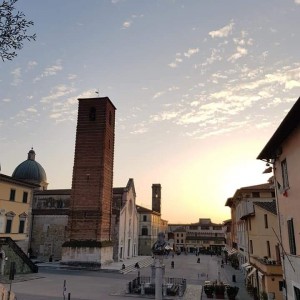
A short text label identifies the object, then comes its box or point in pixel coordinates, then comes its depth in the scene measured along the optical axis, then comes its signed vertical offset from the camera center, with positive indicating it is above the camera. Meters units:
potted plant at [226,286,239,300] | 23.50 -3.74
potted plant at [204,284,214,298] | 24.98 -3.91
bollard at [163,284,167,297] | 25.11 -3.97
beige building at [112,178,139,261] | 51.22 +2.62
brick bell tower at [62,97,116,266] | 42.44 +6.70
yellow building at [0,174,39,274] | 33.03 +1.78
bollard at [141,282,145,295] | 25.60 -3.94
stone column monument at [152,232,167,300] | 17.88 -1.01
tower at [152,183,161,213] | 82.88 +10.60
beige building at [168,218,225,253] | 101.00 +0.73
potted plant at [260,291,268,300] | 20.16 -3.45
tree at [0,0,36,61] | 8.41 +5.30
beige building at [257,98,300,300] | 11.30 +1.99
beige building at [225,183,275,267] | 34.53 +4.48
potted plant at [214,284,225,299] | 24.41 -3.83
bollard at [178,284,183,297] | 25.14 -4.05
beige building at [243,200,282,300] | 23.45 -0.07
